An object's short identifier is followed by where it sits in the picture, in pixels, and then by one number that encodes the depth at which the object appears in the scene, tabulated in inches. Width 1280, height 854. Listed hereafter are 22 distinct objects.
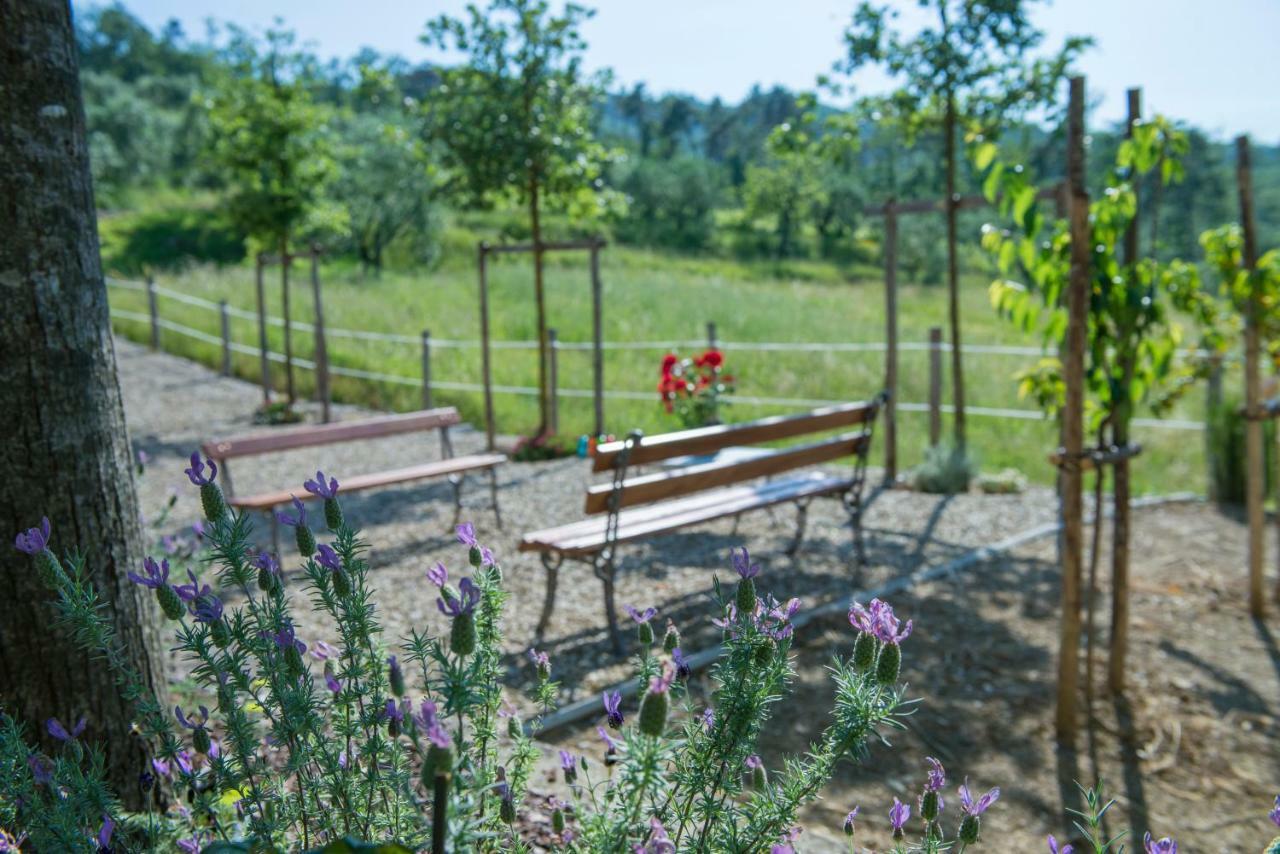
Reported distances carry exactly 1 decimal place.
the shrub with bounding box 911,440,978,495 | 292.0
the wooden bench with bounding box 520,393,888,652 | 167.9
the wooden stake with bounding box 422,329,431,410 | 425.5
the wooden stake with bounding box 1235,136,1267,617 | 188.5
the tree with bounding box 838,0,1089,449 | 300.7
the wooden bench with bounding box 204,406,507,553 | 213.2
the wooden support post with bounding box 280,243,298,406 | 463.8
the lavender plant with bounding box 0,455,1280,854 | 50.5
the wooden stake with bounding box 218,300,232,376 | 572.4
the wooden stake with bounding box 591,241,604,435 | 345.7
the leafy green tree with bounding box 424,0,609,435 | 350.0
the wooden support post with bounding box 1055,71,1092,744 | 129.3
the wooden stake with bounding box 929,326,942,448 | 315.3
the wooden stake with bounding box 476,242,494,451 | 367.2
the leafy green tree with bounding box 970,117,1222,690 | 133.2
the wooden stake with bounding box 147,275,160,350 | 661.3
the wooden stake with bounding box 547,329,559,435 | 366.6
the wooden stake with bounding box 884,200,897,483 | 296.1
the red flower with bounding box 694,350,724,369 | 286.4
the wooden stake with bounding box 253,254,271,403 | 494.6
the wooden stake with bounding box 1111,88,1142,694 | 142.3
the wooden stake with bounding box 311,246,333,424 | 446.6
